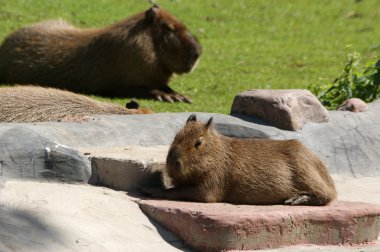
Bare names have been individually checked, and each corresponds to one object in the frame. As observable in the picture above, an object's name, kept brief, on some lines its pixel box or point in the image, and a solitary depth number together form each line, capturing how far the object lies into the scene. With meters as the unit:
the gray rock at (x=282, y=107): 16.03
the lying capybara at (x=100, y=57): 22.62
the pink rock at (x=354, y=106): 17.55
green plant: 19.86
